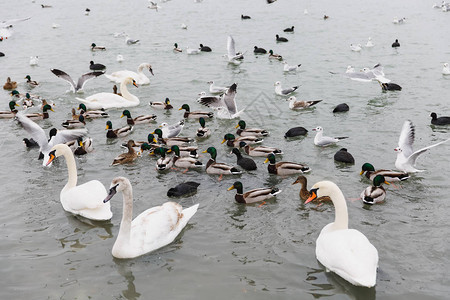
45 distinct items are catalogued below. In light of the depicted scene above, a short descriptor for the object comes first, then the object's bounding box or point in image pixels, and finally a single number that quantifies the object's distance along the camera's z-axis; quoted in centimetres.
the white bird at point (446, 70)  2109
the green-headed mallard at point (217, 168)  1191
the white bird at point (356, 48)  2656
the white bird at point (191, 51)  2686
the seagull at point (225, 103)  1598
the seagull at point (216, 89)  1922
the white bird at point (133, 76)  2077
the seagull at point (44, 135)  1258
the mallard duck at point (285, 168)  1175
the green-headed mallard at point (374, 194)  1006
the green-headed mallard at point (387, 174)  1100
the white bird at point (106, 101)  1759
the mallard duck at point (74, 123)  1551
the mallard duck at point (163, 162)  1210
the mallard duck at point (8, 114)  1652
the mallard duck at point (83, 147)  1309
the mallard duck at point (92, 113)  1644
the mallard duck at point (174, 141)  1391
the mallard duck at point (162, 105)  1722
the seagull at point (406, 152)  1148
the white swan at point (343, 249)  709
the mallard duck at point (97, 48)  2838
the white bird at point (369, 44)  2763
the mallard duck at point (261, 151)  1300
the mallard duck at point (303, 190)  1050
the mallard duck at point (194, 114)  1623
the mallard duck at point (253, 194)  1035
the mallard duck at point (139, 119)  1575
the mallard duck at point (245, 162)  1216
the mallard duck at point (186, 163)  1229
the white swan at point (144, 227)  820
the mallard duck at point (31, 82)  2072
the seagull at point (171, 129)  1452
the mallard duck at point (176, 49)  2738
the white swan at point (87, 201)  942
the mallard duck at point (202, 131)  1456
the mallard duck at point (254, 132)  1435
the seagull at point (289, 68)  2252
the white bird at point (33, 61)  2462
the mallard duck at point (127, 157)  1251
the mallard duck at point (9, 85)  2025
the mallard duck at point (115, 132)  1455
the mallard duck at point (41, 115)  1614
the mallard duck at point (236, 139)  1382
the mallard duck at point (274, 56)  2519
